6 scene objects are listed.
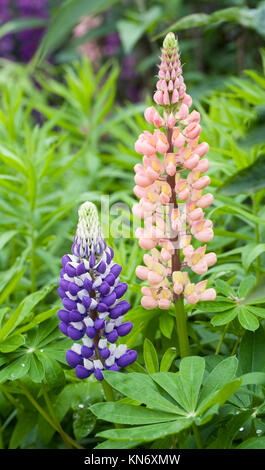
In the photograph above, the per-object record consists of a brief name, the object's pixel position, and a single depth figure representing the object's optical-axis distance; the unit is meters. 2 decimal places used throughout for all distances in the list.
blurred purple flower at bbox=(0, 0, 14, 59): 3.60
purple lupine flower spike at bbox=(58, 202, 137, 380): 0.92
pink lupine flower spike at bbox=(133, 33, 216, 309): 0.91
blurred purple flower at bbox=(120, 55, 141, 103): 3.32
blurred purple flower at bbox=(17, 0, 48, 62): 3.59
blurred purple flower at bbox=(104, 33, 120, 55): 3.47
